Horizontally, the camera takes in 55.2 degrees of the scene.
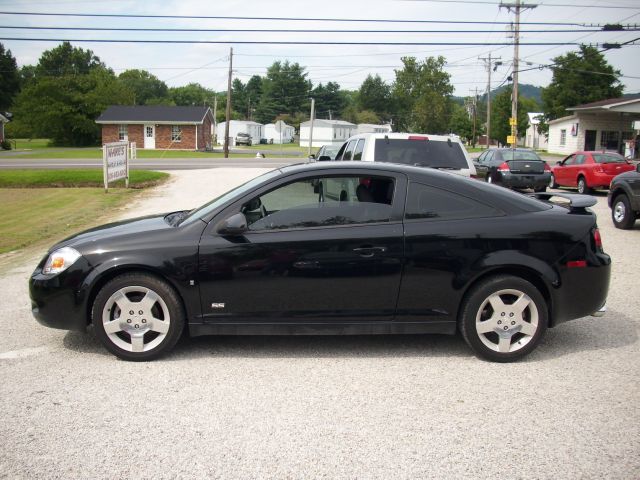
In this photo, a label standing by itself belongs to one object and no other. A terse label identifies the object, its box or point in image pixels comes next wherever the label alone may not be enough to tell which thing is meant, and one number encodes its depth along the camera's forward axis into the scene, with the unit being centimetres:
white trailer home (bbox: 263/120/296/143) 9638
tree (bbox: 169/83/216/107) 14250
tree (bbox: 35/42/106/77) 11001
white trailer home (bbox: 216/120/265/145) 8525
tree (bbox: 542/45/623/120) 6188
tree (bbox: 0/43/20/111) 10873
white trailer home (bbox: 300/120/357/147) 8719
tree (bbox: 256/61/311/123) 12481
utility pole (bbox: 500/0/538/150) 3759
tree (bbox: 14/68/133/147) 6519
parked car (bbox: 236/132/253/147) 7675
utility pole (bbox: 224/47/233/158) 4715
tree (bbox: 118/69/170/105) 13675
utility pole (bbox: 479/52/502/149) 6843
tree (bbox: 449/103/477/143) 9581
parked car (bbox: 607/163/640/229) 1233
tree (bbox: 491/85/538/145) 7825
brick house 6234
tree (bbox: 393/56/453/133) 8725
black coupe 484
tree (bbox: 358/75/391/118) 13488
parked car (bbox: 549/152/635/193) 1966
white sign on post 1945
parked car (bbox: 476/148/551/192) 2041
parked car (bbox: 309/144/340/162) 1923
